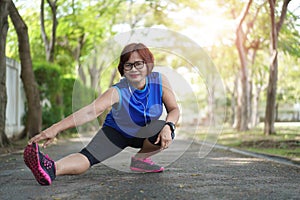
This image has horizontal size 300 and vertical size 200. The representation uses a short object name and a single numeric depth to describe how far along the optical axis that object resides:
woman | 5.23
